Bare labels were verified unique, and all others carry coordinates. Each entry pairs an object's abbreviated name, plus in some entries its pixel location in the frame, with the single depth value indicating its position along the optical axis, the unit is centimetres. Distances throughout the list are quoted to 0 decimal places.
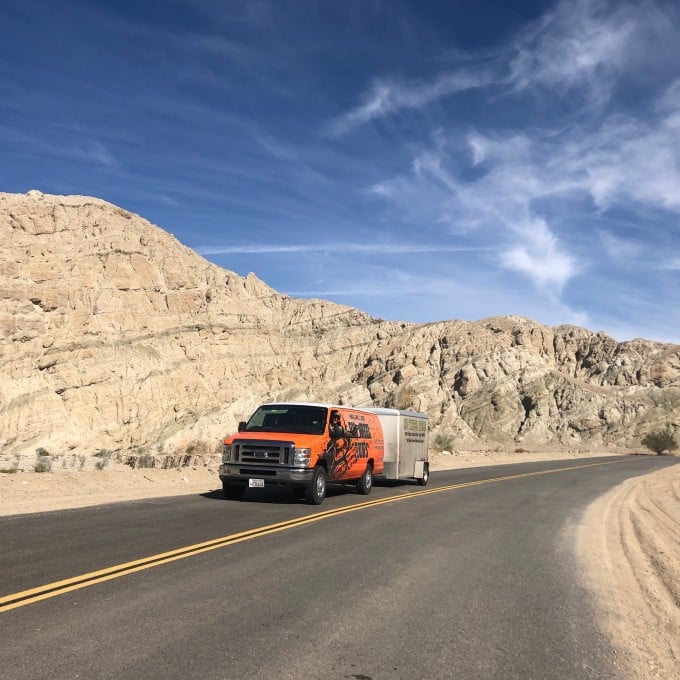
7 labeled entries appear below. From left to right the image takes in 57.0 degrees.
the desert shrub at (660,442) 6484
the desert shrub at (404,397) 7612
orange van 1367
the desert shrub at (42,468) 2117
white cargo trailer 1944
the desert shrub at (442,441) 5289
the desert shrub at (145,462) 2928
